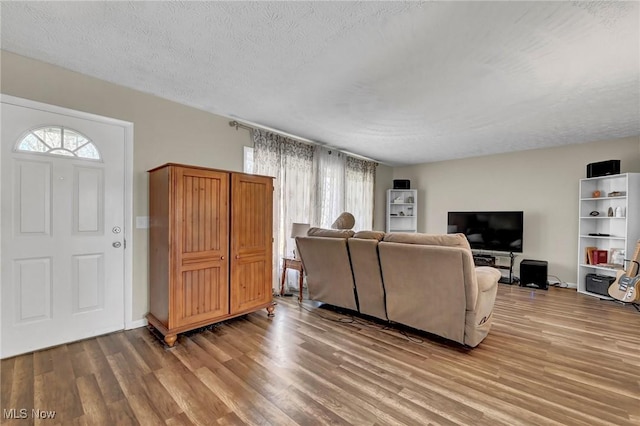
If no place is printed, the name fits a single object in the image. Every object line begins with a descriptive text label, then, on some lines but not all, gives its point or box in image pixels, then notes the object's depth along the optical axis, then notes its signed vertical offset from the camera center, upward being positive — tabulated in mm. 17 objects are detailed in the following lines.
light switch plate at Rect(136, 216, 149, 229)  2869 -138
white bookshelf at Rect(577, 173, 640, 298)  3977 -95
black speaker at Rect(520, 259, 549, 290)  4579 -1050
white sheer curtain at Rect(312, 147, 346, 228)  4719 +464
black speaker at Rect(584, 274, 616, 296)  3982 -1050
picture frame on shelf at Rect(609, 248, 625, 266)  4164 -660
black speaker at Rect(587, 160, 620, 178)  4078 +685
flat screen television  5039 -325
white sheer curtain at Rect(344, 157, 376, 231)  5535 +433
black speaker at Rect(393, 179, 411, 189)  6426 +639
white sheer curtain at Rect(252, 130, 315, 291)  3967 +496
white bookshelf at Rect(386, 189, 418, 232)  6457 +26
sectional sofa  2361 -665
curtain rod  3641 +1164
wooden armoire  2500 -370
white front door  2223 -178
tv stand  5025 -947
